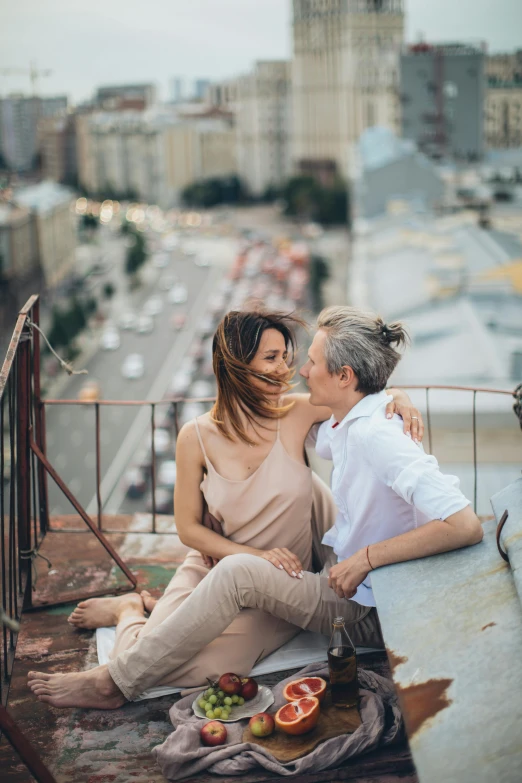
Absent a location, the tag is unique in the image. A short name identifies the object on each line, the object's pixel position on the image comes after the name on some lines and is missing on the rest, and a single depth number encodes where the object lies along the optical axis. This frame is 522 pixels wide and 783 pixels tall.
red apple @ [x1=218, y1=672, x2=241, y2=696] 2.22
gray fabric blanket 1.96
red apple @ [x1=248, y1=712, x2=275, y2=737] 2.08
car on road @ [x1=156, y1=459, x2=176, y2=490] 20.34
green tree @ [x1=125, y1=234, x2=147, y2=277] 43.92
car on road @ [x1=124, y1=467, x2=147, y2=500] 19.62
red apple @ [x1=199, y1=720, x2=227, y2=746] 2.06
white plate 2.18
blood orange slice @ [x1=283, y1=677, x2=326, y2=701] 2.17
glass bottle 2.16
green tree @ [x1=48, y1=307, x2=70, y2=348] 30.27
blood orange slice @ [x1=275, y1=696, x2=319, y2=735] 2.05
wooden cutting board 2.02
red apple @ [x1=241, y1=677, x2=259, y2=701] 2.23
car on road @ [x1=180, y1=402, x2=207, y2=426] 25.18
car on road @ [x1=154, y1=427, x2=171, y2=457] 22.84
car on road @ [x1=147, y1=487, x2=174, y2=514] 19.30
